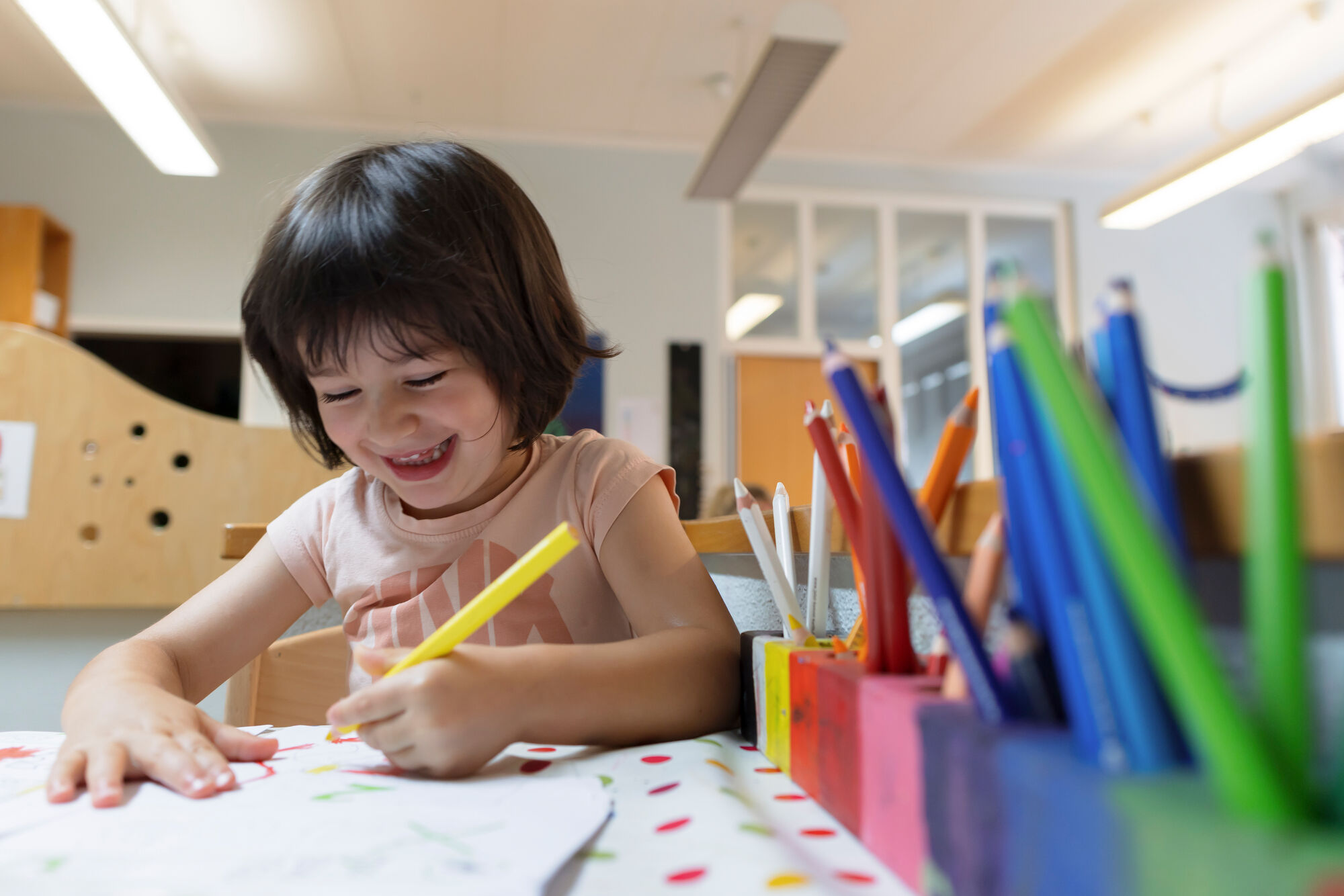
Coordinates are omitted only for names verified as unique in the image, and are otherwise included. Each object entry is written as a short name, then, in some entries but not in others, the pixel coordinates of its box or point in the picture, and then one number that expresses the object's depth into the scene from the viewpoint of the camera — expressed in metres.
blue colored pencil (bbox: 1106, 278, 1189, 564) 0.22
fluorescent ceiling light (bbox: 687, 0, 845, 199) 2.15
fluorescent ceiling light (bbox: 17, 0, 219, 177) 2.00
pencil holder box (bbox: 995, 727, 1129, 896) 0.19
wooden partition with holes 1.93
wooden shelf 3.17
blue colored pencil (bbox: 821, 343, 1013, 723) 0.25
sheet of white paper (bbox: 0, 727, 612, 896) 0.27
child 0.44
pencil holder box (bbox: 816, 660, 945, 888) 0.27
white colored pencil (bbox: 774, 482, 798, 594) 0.54
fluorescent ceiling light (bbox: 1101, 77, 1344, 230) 2.31
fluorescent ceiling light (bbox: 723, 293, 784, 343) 3.96
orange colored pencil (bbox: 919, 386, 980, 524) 0.33
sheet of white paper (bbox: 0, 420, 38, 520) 1.91
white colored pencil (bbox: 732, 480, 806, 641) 0.47
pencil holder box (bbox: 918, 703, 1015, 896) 0.23
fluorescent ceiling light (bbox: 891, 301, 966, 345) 4.14
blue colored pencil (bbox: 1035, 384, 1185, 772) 0.20
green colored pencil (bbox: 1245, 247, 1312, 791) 0.18
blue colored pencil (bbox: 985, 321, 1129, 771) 0.21
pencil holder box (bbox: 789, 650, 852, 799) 0.36
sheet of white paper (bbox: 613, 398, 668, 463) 3.75
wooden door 3.88
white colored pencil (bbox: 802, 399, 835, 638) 0.46
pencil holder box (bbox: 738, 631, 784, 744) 0.48
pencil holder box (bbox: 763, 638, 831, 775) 0.41
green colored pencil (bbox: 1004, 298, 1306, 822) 0.17
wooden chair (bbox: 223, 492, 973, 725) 0.84
